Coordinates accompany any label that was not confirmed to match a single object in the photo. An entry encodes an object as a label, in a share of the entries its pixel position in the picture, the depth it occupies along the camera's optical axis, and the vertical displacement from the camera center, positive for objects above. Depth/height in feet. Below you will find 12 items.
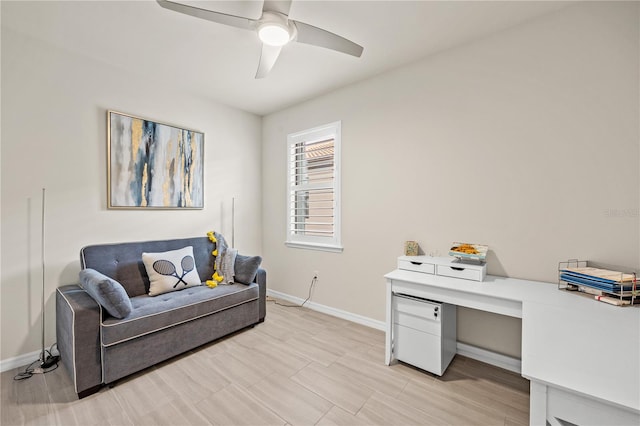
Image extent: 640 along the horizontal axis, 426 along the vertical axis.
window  10.39 +0.99
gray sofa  5.90 -2.76
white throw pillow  8.19 -1.87
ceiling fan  5.14 +3.84
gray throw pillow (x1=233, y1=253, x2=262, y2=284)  9.32 -2.03
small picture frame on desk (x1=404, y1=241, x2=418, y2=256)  8.11 -1.08
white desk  2.63 -1.66
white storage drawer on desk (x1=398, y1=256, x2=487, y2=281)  6.43 -1.38
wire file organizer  4.67 -1.31
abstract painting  8.61 +1.66
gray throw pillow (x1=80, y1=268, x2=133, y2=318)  6.01 -1.89
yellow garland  8.99 -2.26
